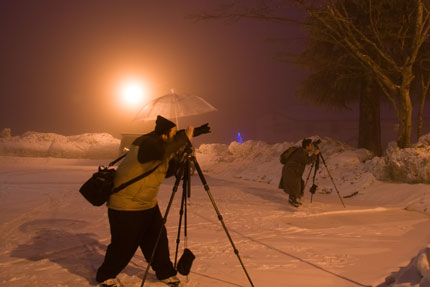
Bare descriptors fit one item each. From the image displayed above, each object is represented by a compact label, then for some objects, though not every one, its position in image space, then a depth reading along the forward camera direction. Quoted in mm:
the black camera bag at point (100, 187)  4172
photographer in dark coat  9508
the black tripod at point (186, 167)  4238
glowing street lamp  32625
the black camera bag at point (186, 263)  4363
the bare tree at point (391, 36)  12344
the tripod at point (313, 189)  9906
